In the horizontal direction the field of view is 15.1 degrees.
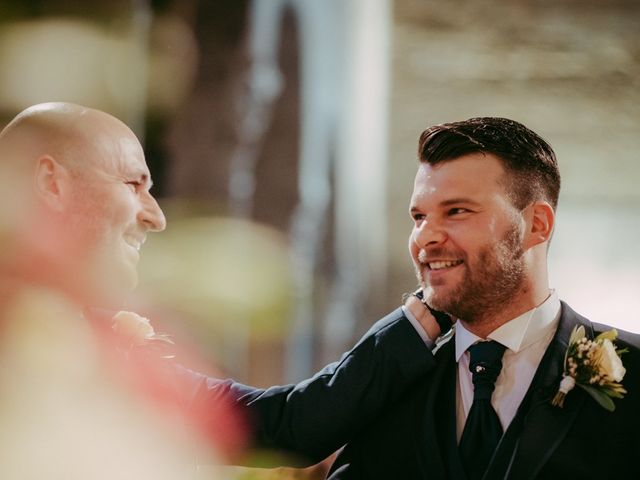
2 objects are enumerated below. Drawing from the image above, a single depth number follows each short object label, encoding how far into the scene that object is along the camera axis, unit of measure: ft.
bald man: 9.13
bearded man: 9.11
